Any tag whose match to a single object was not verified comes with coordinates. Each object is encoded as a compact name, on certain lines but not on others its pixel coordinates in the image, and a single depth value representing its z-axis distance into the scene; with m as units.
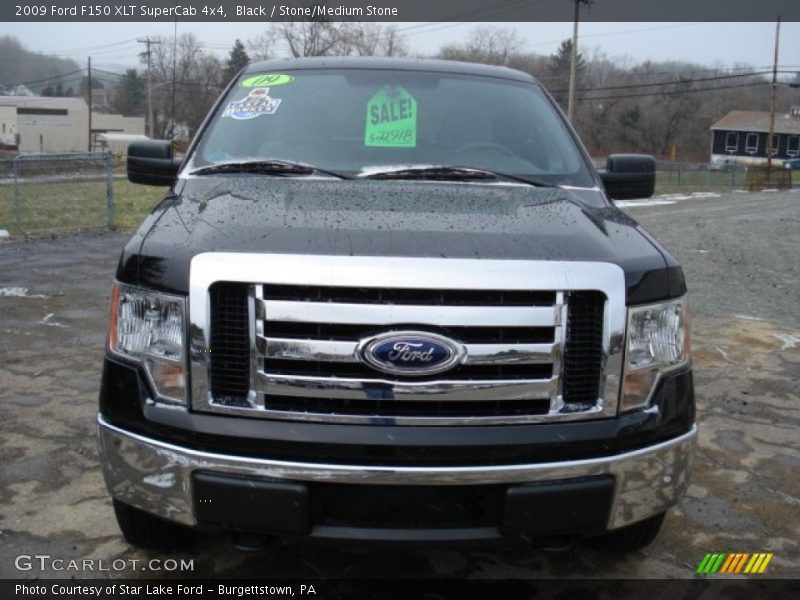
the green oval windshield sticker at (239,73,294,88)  4.02
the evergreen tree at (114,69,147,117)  96.18
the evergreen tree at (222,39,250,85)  74.02
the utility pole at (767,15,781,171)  46.81
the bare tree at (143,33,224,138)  72.12
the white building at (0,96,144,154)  73.38
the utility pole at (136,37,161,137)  64.00
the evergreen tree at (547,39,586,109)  74.88
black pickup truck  2.27
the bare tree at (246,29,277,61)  59.66
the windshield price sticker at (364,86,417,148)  3.62
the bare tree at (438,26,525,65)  56.56
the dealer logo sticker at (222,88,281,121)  3.82
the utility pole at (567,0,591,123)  35.25
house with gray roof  77.19
